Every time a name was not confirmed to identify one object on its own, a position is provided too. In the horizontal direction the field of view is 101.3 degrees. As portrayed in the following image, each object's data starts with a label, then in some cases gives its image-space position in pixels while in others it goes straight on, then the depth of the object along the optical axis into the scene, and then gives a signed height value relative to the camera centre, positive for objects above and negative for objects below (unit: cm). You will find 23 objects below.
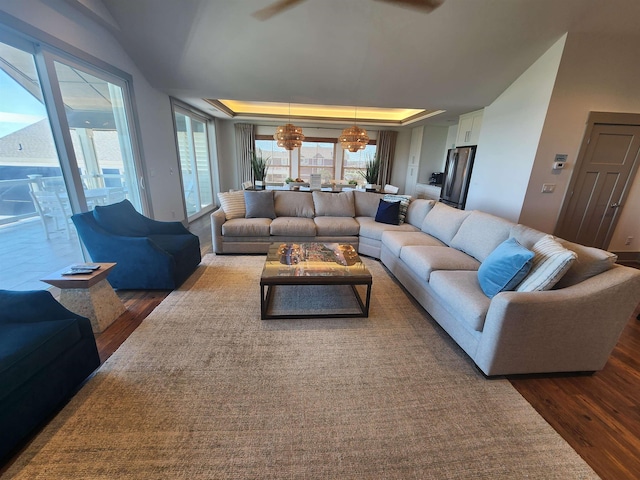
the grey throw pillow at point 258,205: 404 -68
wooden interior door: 358 -14
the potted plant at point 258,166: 746 -20
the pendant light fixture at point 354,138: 539 +49
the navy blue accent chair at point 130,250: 253 -94
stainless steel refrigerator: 529 -17
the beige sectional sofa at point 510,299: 163 -89
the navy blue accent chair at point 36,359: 120 -104
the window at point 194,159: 541 -6
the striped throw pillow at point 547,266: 167 -61
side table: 198 -109
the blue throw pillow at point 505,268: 181 -69
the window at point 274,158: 834 +7
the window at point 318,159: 847 +9
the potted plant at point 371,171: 805 -22
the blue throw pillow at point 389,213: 394 -71
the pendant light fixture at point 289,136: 528 +47
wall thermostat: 361 +13
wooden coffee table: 232 -98
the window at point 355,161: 866 +6
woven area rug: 123 -137
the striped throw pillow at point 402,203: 401 -57
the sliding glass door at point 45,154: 217 -3
